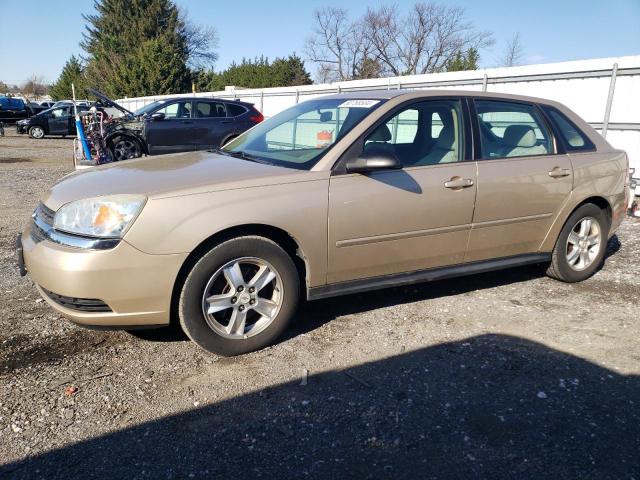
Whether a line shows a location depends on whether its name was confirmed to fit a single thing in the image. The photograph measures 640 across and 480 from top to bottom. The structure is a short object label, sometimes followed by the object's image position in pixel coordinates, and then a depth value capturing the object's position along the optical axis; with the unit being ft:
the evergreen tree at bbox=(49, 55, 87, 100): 191.42
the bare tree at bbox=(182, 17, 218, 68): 214.65
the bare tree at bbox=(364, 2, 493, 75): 165.17
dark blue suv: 43.39
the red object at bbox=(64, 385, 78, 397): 9.21
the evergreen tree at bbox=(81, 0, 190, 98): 149.79
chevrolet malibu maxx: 9.66
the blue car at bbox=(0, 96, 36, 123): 102.39
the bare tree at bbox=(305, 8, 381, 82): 179.93
